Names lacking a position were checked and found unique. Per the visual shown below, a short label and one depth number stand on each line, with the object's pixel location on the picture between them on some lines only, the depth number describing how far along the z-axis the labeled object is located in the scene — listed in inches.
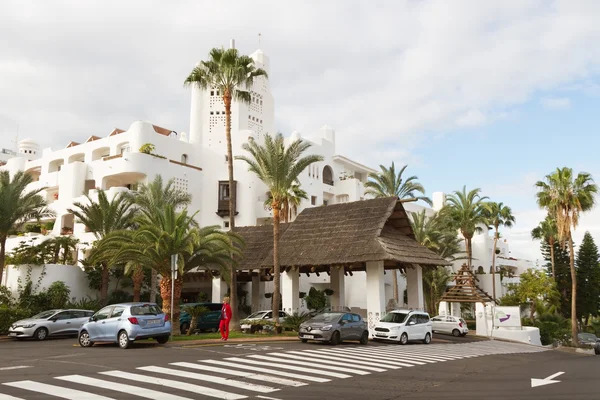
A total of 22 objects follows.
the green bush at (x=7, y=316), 1008.2
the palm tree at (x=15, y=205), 1117.1
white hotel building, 1712.6
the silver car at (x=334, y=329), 842.8
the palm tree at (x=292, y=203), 1760.6
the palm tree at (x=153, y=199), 1254.3
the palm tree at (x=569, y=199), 1566.2
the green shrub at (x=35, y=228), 1688.0
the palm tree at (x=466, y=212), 1995.6
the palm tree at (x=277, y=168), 1114.7
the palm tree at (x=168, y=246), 868.0
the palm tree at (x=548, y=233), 2524.6
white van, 947.3
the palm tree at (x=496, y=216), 2170.4
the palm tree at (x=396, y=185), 1734.7
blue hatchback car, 718.5
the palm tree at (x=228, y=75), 1124.5
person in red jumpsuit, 839.3
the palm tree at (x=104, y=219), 1259.2
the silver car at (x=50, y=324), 931.3
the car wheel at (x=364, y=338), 909.8
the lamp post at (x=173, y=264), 794.8
